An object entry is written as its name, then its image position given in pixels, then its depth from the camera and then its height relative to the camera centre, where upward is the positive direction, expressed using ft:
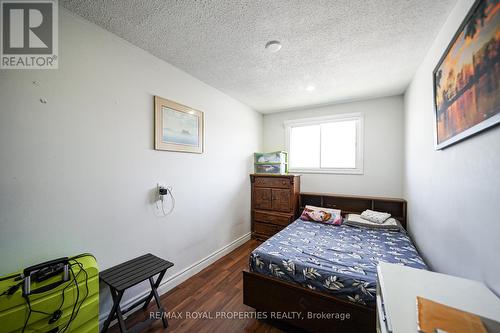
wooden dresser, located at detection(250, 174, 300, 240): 10.66 -2.14
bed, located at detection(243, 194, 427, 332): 4.48 -2.97
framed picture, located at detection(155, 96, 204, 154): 6.61 +1.52
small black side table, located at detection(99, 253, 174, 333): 4.55 -2.85
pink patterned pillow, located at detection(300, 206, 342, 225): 9.15 -2.48
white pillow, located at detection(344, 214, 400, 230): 8.06 -2.55
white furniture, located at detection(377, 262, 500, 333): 2.60 -2.06
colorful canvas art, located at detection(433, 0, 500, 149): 2.87 +1.69
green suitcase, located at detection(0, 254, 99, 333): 3.30 -2.58
